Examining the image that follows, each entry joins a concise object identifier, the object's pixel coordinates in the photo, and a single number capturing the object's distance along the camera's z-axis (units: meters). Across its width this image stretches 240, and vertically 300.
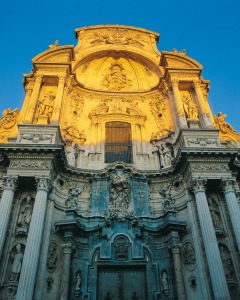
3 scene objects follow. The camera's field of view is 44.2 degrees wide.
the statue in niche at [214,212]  13.96
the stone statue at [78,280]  12.64
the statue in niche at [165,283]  12.68
